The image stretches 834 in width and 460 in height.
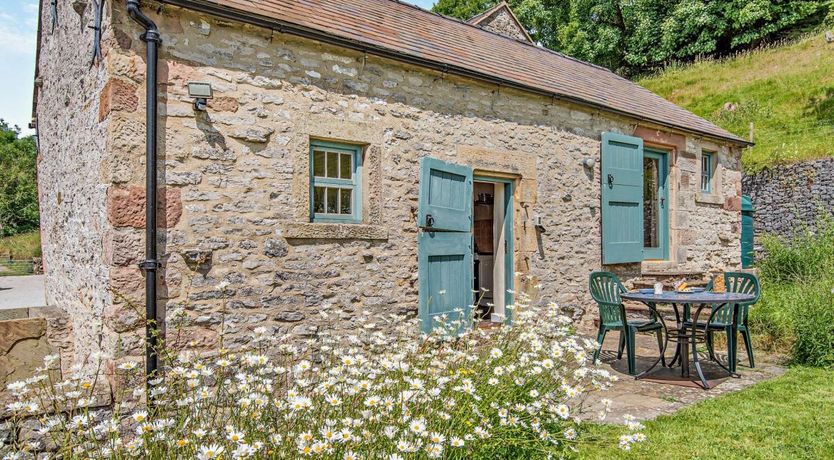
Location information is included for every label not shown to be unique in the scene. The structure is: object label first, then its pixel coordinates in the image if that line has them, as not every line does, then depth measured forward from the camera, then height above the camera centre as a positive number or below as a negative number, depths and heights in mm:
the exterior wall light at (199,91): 4637 +1238
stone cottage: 4582 +758
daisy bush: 2205 -858
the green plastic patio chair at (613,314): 5582 -836
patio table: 5129 -626
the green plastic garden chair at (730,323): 5547 -922
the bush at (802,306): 5820 -887
